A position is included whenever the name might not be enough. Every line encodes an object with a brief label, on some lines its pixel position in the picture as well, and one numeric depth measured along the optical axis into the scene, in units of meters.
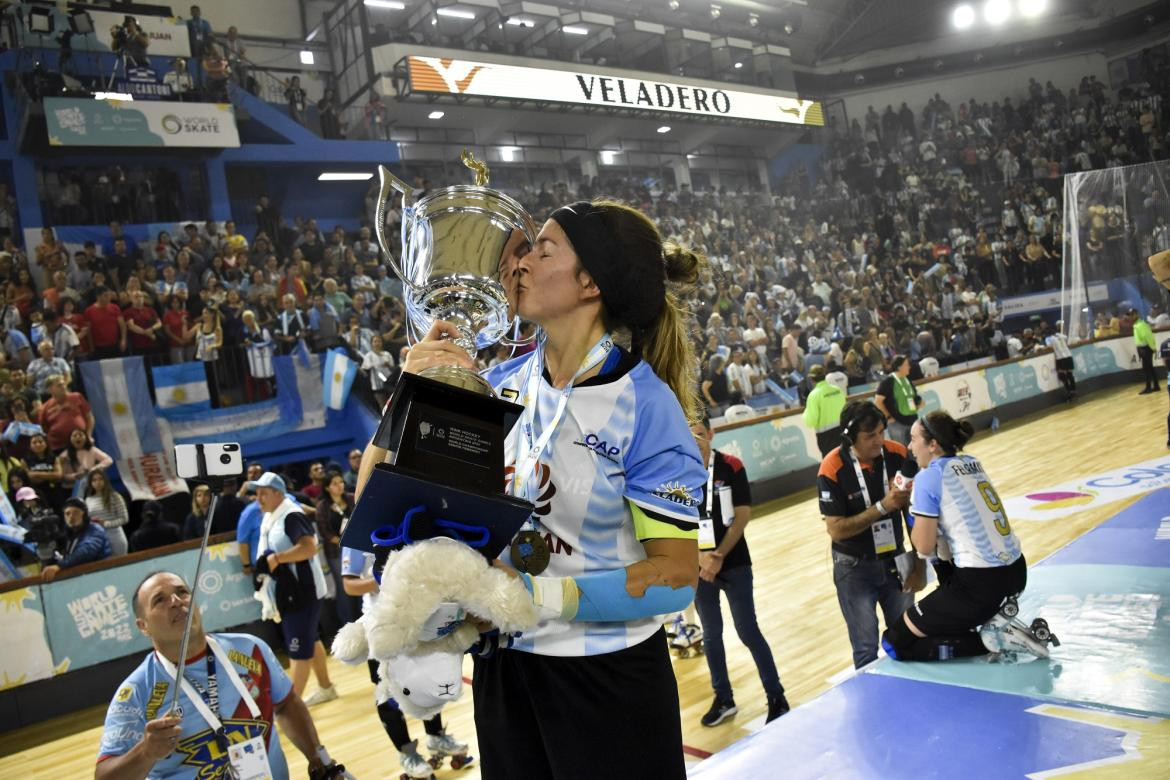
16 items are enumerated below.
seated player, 4.25
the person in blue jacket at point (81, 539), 6.84
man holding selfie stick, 2.69
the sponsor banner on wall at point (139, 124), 12.62
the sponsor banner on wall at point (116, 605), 6.31
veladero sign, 17.92
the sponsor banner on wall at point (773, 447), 10.88
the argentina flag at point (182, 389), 10.07
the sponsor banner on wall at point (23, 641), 6.05
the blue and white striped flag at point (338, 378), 10.96
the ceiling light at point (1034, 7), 27.59
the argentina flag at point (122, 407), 9.59
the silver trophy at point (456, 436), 1.17
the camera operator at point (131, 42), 13.34
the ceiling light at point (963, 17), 28.64
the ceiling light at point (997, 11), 28.00
